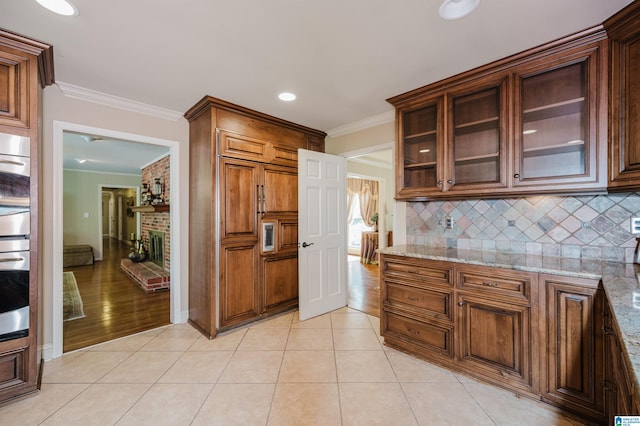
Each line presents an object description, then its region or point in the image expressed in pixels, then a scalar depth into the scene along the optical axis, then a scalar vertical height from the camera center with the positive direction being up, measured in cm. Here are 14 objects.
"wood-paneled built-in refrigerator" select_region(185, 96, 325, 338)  281 -3
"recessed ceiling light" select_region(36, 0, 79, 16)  151 +119
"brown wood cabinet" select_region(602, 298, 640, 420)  81 -67
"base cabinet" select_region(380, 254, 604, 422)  160 -82
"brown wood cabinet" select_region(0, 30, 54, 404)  180 +58
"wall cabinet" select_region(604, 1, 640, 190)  160 +69
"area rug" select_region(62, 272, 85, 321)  333 -125
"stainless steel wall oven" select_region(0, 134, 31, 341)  179 -15
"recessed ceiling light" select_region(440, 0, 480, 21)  152 +118
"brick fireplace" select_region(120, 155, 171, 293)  451 -69
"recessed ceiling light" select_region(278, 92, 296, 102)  268 +118
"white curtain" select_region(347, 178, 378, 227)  778 +49
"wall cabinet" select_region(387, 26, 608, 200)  181 +69
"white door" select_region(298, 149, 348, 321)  320 -27
